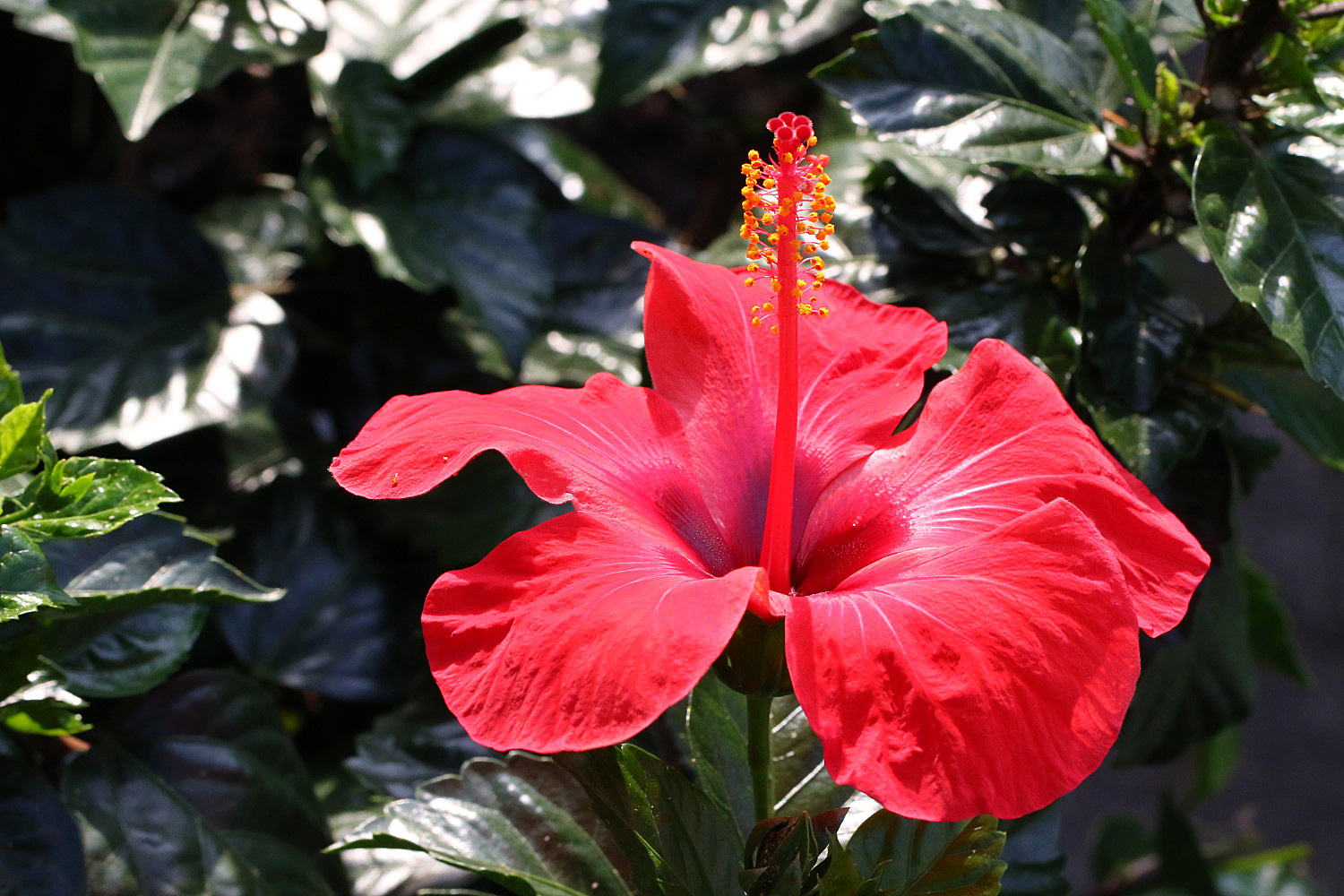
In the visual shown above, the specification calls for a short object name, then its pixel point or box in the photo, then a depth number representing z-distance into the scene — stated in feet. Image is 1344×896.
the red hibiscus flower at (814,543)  1.62
